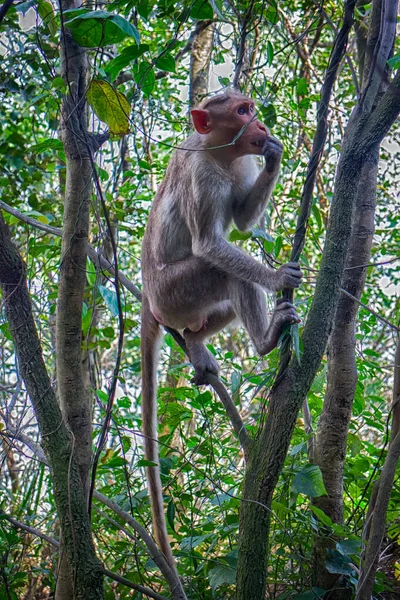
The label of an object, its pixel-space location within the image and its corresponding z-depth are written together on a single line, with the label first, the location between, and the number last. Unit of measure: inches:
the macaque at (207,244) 164.1
